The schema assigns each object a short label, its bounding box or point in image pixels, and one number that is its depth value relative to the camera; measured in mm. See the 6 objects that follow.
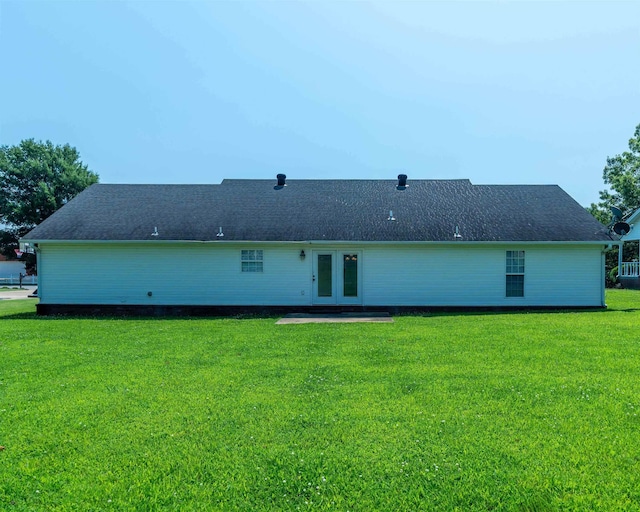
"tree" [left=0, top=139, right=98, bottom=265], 39688
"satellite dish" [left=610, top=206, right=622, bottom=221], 16938
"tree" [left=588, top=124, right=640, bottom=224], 34656
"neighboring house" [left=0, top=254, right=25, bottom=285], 47625
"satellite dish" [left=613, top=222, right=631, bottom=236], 15352
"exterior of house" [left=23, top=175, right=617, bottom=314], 14891
